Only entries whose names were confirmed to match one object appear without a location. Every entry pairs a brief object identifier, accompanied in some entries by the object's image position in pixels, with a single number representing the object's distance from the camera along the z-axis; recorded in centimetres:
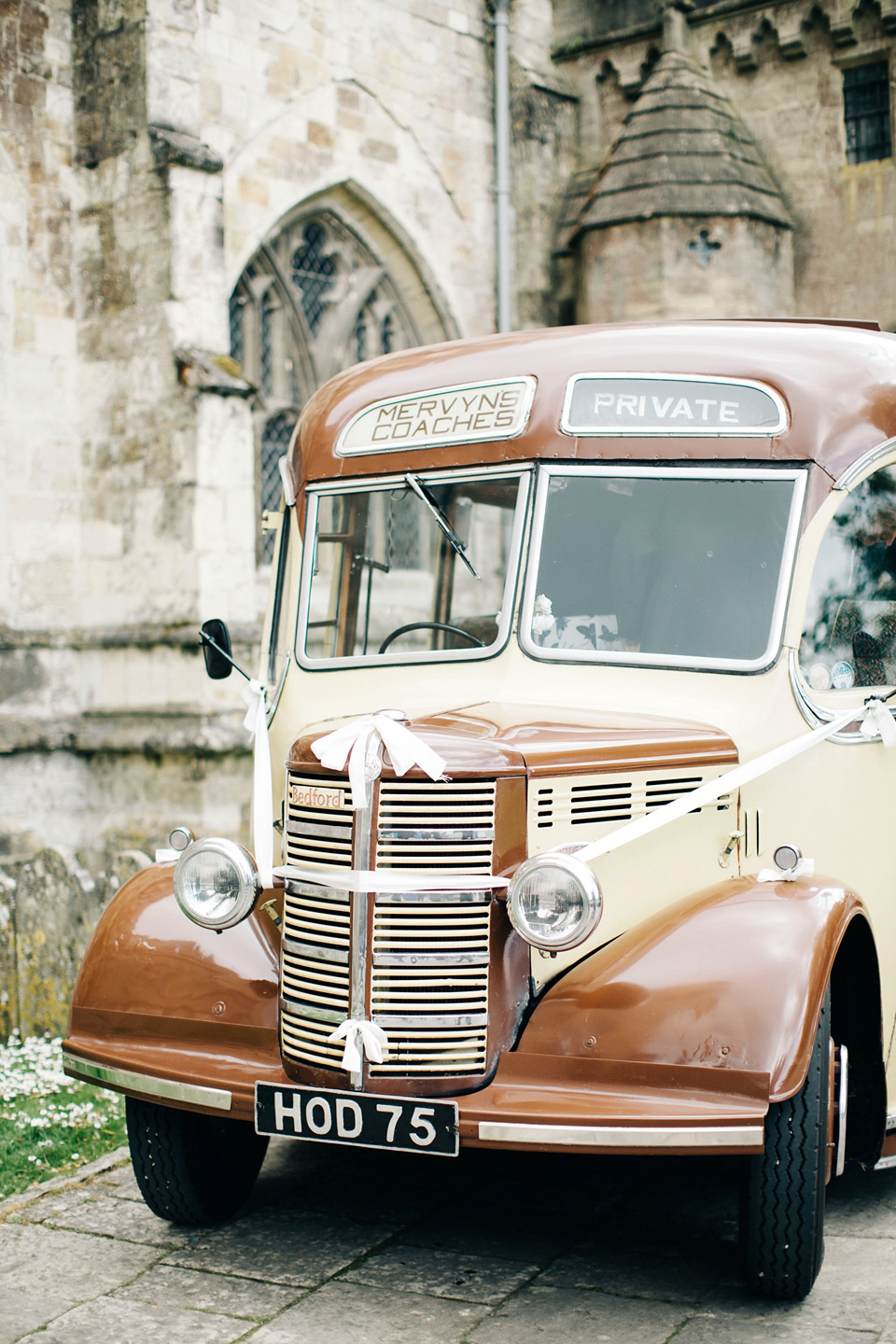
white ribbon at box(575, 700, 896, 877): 390
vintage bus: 369
